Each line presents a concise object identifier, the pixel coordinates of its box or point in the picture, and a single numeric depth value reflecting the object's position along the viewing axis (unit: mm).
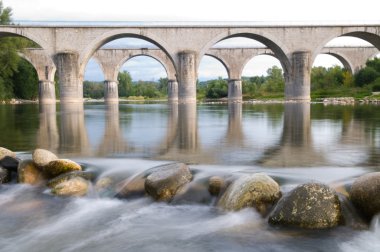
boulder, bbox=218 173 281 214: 5953
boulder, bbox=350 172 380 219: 5527
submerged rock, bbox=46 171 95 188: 7455
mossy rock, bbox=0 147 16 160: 8612
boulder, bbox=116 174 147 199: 6988
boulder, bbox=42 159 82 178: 7828
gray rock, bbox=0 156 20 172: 8359
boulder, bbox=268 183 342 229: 5363
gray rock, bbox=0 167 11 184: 8016
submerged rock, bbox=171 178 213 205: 6559
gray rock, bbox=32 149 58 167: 8016
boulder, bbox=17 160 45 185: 7848
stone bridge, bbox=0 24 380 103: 41344
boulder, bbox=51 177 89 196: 7132
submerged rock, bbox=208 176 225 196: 6680
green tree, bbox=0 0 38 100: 46241
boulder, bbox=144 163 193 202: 6720
